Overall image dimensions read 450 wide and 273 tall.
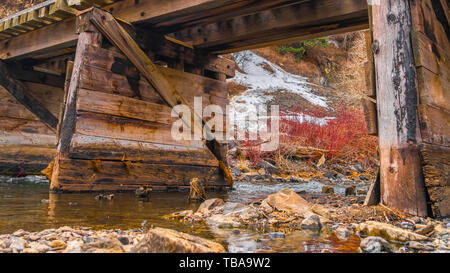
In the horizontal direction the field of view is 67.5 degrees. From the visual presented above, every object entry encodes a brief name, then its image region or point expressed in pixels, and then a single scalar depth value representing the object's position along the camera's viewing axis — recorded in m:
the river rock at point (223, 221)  2.55
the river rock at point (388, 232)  1.96
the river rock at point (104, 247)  1.55
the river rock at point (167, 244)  1.52
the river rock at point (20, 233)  1.94
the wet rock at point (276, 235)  2.10
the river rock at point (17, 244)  1.63
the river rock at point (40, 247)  1.63
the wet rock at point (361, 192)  5.12
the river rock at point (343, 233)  2.08
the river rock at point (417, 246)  1.78
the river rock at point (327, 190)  5.32
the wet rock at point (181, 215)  2.87
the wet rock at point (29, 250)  1.60
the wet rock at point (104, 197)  3.88
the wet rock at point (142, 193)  4.19
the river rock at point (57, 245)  1.70
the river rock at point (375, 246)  1.70
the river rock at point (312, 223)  2.36
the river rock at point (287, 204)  2.91
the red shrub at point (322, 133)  10.42
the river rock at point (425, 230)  2.09
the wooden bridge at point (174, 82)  2.68
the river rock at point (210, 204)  3.12
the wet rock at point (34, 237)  1.85
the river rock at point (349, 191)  4.60
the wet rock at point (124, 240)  1.83
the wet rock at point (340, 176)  8.78
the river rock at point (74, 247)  1.60
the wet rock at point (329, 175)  8.80
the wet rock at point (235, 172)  8.61
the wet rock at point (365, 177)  8.70
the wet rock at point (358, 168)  9.81
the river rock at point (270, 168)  9.16
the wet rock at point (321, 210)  2.73
